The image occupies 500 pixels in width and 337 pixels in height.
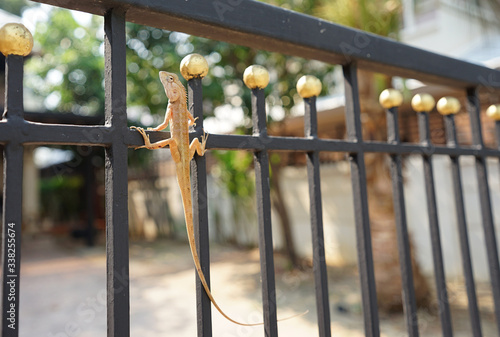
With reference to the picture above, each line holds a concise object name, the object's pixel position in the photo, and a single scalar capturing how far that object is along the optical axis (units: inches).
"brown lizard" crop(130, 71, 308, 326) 29.1
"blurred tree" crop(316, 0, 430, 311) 153.9
